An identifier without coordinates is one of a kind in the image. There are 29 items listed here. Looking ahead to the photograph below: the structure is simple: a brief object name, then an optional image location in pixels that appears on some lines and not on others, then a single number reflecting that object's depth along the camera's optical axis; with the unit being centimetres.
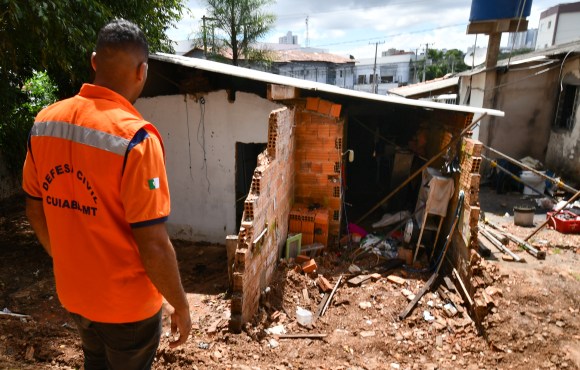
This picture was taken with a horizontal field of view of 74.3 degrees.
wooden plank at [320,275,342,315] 569
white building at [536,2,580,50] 4297
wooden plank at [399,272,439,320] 556
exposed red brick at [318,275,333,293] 612
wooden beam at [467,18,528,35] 1248
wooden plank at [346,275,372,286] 638
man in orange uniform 163
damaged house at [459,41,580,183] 1214
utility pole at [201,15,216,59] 1907
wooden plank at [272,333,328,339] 482
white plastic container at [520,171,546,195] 1119
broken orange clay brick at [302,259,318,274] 642
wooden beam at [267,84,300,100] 589
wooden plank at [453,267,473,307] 552
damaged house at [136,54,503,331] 630
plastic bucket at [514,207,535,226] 885
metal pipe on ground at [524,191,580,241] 741
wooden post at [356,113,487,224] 691
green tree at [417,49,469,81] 4294
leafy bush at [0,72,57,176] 786
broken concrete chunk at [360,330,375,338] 509
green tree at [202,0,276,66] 1878
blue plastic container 1227
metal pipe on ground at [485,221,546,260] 677
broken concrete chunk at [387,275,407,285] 641
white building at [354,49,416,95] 4665
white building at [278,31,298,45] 6988
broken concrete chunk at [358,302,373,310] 577
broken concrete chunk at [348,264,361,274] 680
